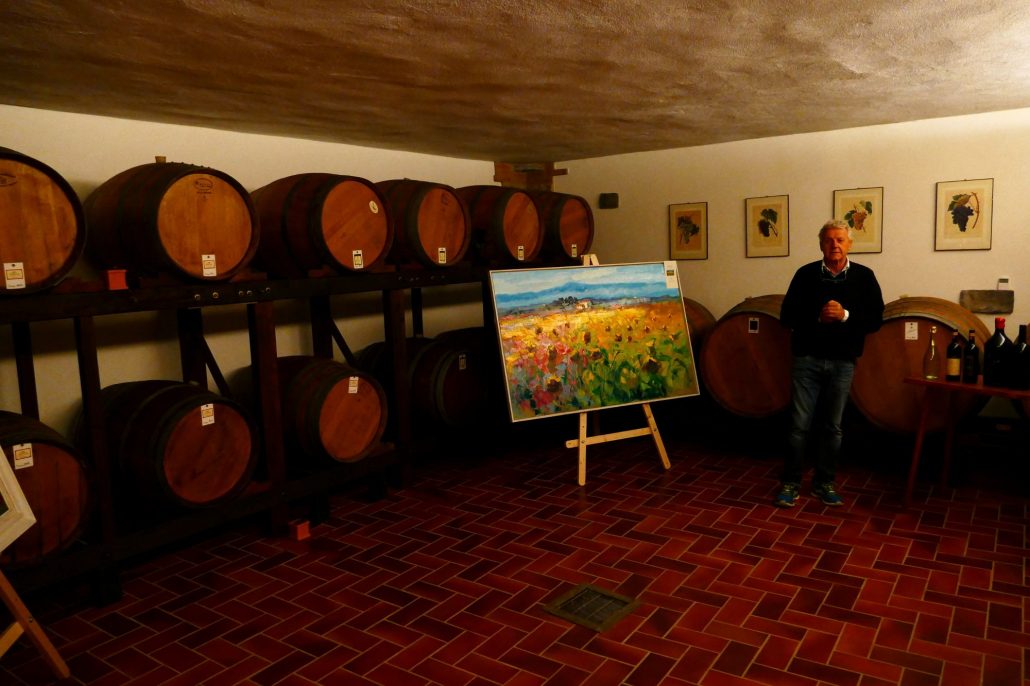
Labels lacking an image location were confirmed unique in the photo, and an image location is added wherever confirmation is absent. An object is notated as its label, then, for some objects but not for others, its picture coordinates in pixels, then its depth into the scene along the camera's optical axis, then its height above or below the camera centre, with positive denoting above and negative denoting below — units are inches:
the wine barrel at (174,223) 136.6 +8.9
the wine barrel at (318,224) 165.2 +8.9
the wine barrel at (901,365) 179.8 -31.6
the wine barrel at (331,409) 169.5 -34.4
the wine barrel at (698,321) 237.1 -24.4
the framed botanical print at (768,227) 244.8 +6.0
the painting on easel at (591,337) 196.1 -23.6
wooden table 160.6 -38.6
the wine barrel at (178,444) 140.7 -34.3
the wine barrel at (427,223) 188.5 +9.2
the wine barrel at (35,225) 116.4 +8.0
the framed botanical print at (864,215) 227.9 +8.1
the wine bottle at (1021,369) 159.8 -29.2
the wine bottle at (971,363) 170.1 -29.2
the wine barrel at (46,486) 121.5 -35.9
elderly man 171.2 -22.4
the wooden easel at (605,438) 197.2 -50.6
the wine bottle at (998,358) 162.6 -27.6
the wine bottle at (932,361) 178.4 -29.9
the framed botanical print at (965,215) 211.3 +6.1
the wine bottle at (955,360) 170.1 -28.2
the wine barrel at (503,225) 212.8 +9.0
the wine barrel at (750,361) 203.6 -32.5
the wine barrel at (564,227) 236.2 +8.4
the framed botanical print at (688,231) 261.4 +6.0
